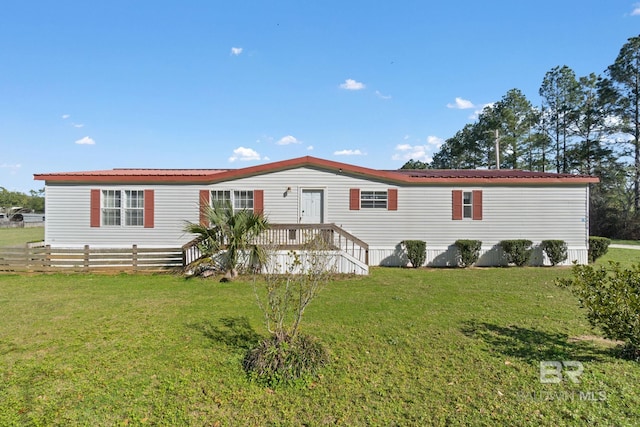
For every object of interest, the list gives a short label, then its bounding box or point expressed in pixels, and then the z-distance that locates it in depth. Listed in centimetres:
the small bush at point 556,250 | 1049
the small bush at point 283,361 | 323
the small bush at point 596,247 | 1102
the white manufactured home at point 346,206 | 1089
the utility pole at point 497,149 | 1788
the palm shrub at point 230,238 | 825
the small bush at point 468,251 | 1044
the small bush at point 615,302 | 337
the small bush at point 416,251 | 1043
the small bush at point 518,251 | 1047
